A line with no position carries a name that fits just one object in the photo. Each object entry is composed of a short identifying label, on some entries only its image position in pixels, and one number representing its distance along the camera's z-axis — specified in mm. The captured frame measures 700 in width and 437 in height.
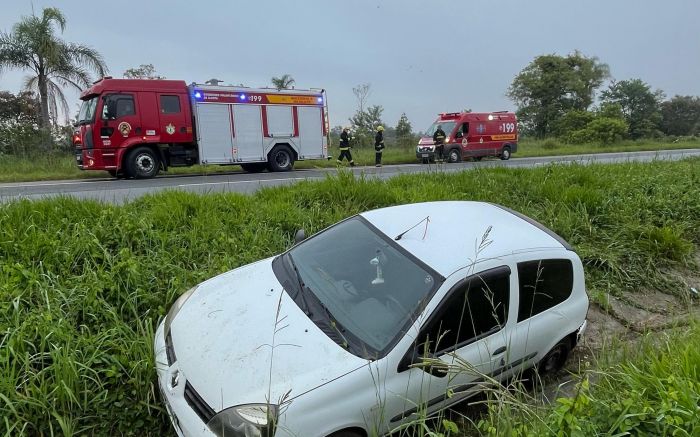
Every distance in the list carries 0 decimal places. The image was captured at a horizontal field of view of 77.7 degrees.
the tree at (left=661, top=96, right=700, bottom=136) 63525
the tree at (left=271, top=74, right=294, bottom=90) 26953
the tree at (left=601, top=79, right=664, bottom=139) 59400
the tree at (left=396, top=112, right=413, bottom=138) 32319
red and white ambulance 19812
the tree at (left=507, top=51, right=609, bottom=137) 49812
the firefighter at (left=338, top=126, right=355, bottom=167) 16109
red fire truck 11992
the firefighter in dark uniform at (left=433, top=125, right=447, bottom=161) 19016
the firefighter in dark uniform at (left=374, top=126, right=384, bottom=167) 16953
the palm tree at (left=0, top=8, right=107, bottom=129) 15672
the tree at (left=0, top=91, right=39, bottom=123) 21420
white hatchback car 2172
